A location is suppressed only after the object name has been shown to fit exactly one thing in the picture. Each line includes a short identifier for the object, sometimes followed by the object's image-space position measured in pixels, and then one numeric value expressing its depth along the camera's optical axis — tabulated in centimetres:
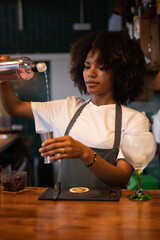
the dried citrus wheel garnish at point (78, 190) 110
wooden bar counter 76
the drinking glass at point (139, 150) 99
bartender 144
